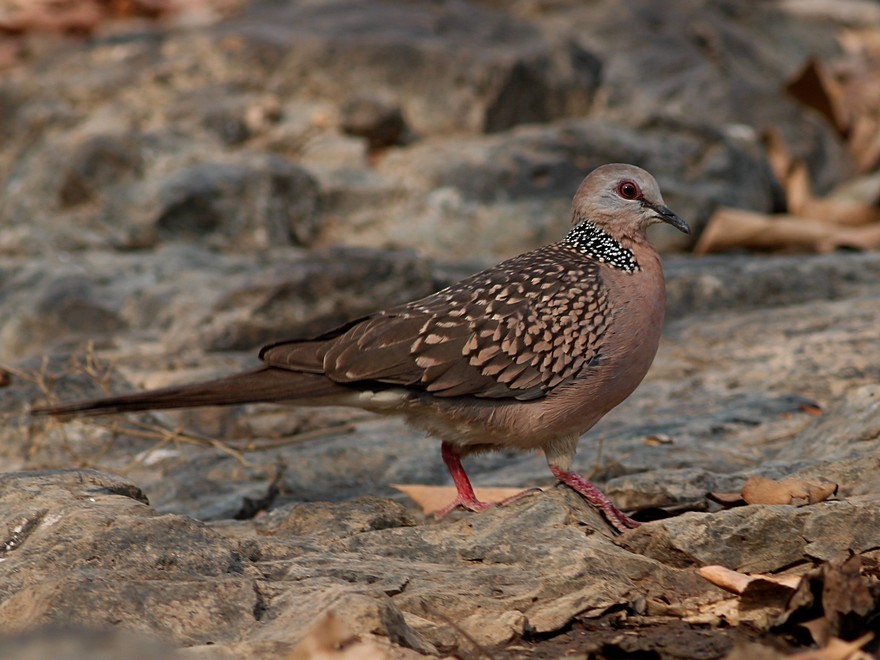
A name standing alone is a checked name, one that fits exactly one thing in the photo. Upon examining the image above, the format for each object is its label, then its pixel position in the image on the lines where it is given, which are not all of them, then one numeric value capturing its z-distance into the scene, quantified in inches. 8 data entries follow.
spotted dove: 421.7
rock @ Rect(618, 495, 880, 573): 347.3
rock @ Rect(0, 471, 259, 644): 297.6
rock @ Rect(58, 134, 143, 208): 804.6
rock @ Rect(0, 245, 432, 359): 646.5
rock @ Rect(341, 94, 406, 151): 884.0
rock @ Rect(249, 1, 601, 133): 918.4
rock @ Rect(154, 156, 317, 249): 778.8
